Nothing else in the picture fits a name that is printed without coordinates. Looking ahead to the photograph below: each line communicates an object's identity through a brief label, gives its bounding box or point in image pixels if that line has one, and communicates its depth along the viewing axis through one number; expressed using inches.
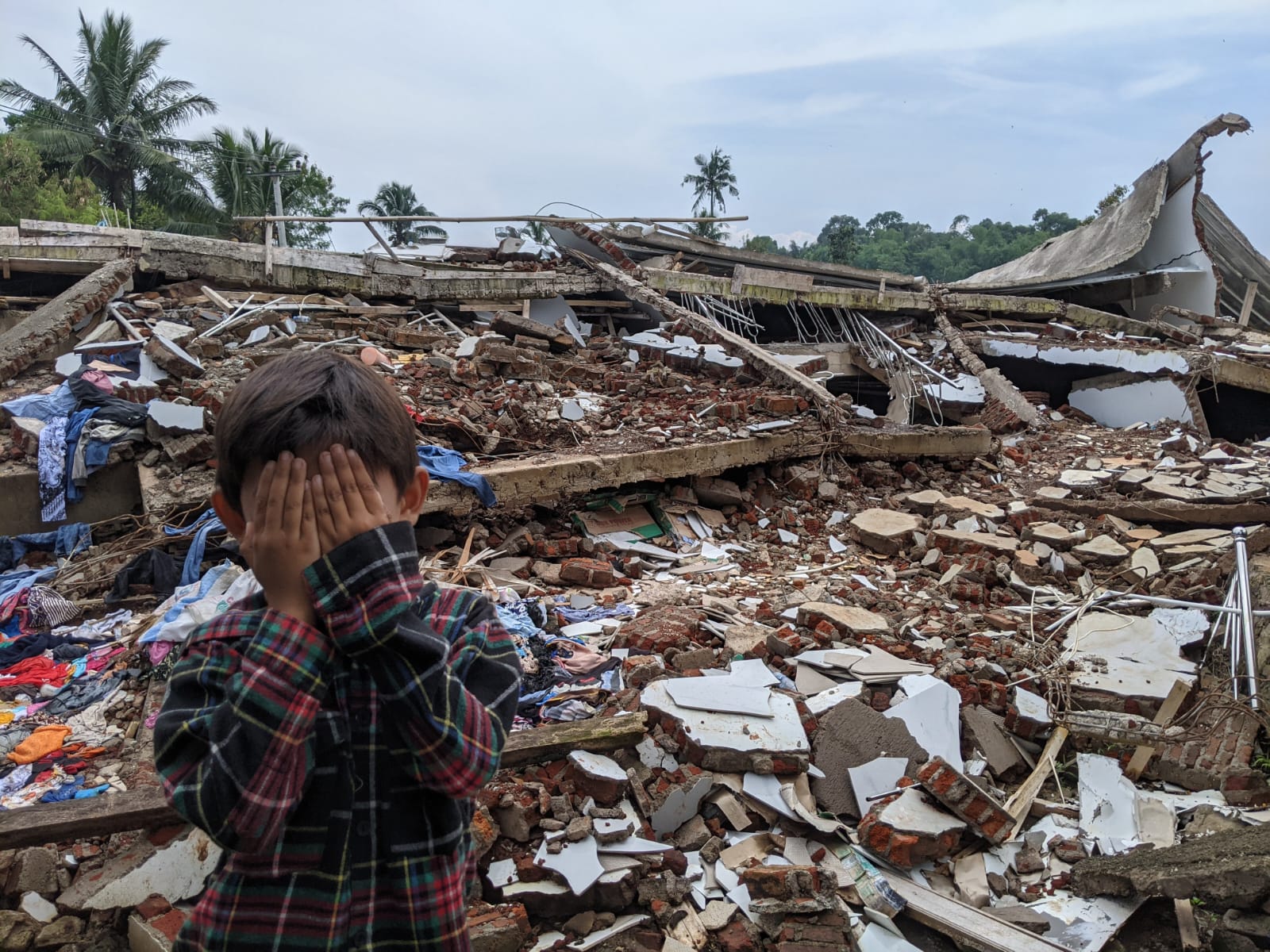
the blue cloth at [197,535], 173.8
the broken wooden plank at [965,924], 102.7
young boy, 40.6
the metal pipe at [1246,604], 145.6
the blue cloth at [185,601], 151.3
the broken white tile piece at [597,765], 115.8
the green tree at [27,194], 932.0
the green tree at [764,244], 2061.0
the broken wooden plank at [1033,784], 127.4
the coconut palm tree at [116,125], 1093.8
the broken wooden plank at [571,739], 114.9
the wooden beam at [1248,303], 532.4
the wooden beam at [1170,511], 230.7
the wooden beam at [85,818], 93.8
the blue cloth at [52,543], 192.1
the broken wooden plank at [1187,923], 100.7
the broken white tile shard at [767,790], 120.5
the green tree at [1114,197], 931.3
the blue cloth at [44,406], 219.1
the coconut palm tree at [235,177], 1150.3
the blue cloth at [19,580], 173.2
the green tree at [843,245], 2001.7
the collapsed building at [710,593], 105.9
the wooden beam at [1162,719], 137.1
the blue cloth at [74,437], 199.2
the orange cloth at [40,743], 125.3
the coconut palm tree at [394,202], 1598.2
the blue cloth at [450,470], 197.9
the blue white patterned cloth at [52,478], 197.0
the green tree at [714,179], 2097.7
